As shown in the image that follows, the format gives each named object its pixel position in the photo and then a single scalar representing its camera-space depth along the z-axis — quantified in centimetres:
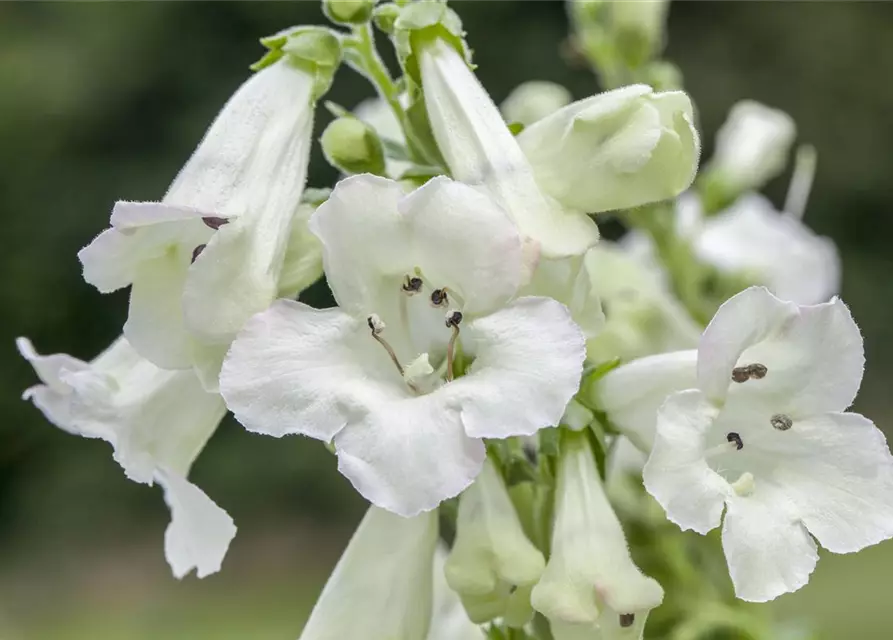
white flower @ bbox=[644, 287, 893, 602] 25
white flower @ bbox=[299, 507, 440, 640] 27
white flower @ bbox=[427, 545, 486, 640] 29
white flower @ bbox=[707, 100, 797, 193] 37
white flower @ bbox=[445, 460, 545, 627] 26
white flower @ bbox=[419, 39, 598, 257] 26
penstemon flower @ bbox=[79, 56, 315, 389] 26
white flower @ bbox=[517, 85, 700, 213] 26
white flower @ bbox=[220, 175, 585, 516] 25
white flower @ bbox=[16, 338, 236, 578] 27
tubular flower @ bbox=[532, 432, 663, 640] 26
